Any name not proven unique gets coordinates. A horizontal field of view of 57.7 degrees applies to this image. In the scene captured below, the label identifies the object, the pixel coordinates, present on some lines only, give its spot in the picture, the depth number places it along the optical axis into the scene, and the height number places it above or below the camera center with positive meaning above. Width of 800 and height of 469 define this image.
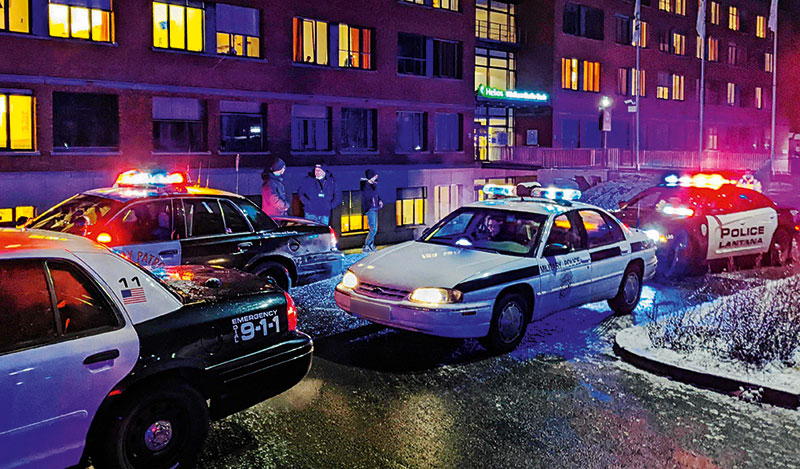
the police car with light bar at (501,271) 7.34 -0.94
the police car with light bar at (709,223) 12.39 -0.66
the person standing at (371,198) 16.94 -0.25
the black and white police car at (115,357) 3.89 -1.01
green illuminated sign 31.47 +4.17
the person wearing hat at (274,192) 14.33 -0.09
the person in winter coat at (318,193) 17.05 -0.17
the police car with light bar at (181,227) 8.18 -0.46
